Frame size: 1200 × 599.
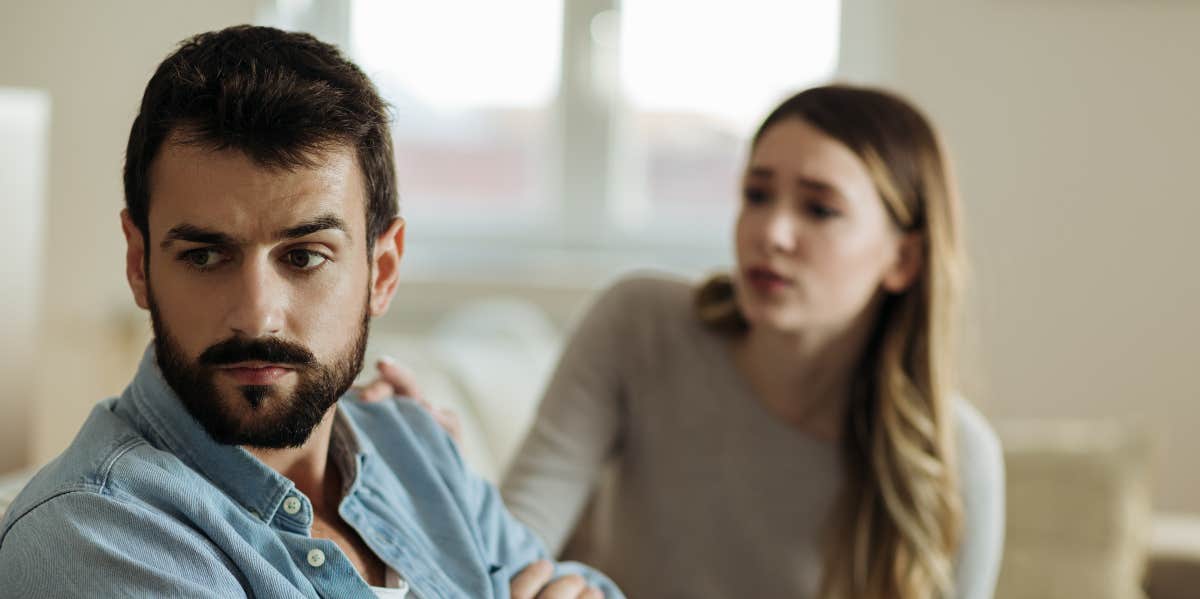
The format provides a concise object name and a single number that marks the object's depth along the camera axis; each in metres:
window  3.30
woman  1.63
